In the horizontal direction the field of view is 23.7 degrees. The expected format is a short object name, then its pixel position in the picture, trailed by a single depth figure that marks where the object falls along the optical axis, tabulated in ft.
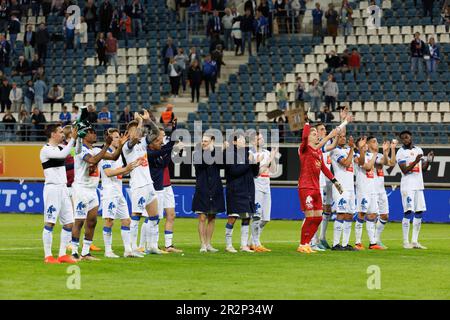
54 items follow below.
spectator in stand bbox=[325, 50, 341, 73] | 143.95
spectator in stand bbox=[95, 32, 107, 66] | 157.69
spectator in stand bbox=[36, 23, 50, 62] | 160.25
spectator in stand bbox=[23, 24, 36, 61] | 161.07
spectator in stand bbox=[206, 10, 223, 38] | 154.40
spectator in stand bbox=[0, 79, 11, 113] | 152.76
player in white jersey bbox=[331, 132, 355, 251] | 82.02
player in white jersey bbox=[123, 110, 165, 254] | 73.10
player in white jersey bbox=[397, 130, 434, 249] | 86.02
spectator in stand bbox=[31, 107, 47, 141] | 140.77
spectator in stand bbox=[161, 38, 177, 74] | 151.84
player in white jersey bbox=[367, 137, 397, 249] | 85.10
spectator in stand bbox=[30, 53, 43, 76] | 158.71
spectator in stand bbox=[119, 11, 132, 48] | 160.86
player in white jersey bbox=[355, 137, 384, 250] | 83.74
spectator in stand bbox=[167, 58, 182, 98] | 149.18
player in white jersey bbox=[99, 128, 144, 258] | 72.54
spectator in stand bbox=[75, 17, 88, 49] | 164.04
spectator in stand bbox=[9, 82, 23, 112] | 152.15
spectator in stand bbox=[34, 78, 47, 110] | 151.02
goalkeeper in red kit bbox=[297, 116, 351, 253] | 76.74
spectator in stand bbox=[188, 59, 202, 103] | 147.23
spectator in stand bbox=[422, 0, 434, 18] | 145.48
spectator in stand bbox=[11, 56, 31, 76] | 158.61
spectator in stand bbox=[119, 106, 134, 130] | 137.45
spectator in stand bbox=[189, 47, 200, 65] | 149.38
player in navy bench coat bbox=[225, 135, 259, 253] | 78.38
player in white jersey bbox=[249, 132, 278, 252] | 80.59
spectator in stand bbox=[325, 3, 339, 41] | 148.77
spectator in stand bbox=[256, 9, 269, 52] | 152.87
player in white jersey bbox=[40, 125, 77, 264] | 66.64
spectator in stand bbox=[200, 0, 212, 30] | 158.40
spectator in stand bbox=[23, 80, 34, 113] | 150.71
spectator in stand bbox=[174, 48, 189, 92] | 149.48
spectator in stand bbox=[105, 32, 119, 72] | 157.28
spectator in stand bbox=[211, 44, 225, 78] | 149.79
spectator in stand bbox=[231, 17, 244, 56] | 153.89
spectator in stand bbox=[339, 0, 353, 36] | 149.48
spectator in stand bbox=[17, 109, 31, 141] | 140.67
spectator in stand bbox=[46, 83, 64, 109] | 151.84
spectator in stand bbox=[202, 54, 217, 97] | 148.25
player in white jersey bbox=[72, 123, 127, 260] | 69.62
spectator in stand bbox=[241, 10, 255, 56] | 151.84
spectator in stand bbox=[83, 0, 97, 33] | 160.66
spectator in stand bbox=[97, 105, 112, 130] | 138.62
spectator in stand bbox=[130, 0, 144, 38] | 160.35
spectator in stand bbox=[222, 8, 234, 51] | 153.69
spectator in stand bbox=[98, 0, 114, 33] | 159.94
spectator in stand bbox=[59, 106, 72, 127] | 139.03
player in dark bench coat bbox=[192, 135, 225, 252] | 77.97
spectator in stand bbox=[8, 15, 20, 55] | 165.68
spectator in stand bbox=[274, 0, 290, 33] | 155.02
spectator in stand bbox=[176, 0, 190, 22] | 162.30
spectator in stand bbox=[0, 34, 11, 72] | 161.63
